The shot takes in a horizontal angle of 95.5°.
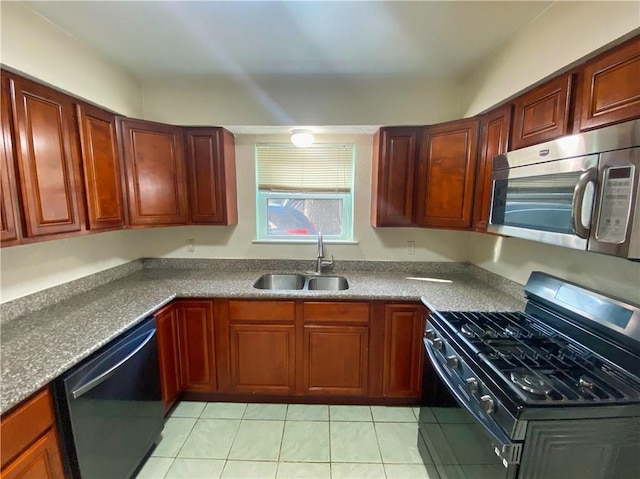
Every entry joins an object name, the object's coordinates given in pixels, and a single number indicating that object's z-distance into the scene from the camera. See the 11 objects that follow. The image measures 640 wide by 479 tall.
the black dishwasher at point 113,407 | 1.20
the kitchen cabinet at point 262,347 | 2.11
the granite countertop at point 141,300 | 1.17
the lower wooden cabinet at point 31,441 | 0.96
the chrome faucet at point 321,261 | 2.55
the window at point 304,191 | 2.67
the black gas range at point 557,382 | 0.95
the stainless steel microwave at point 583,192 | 0.96
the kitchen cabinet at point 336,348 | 2.09
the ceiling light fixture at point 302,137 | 2.39
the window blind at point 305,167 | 2.66
